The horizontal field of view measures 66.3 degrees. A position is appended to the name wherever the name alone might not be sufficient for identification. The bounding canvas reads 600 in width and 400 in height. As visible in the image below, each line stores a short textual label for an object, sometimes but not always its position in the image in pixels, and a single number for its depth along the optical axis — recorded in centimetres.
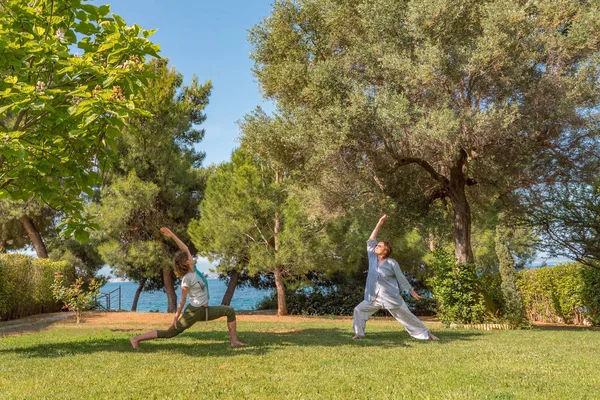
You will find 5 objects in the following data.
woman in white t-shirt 832
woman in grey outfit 990
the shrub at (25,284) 1961
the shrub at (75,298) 1792
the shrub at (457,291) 1498
